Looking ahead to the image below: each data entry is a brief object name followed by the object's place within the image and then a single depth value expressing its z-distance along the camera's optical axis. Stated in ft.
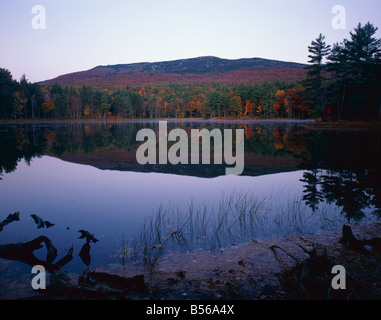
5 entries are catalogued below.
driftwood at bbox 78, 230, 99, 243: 21.09
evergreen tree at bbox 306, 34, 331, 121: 172.86
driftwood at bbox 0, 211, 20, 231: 24.24
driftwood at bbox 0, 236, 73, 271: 17.92
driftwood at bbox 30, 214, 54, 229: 24.48
